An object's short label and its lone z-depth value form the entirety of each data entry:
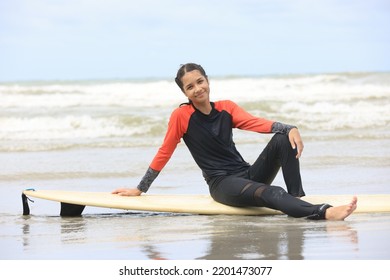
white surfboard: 10.51
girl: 10.15
